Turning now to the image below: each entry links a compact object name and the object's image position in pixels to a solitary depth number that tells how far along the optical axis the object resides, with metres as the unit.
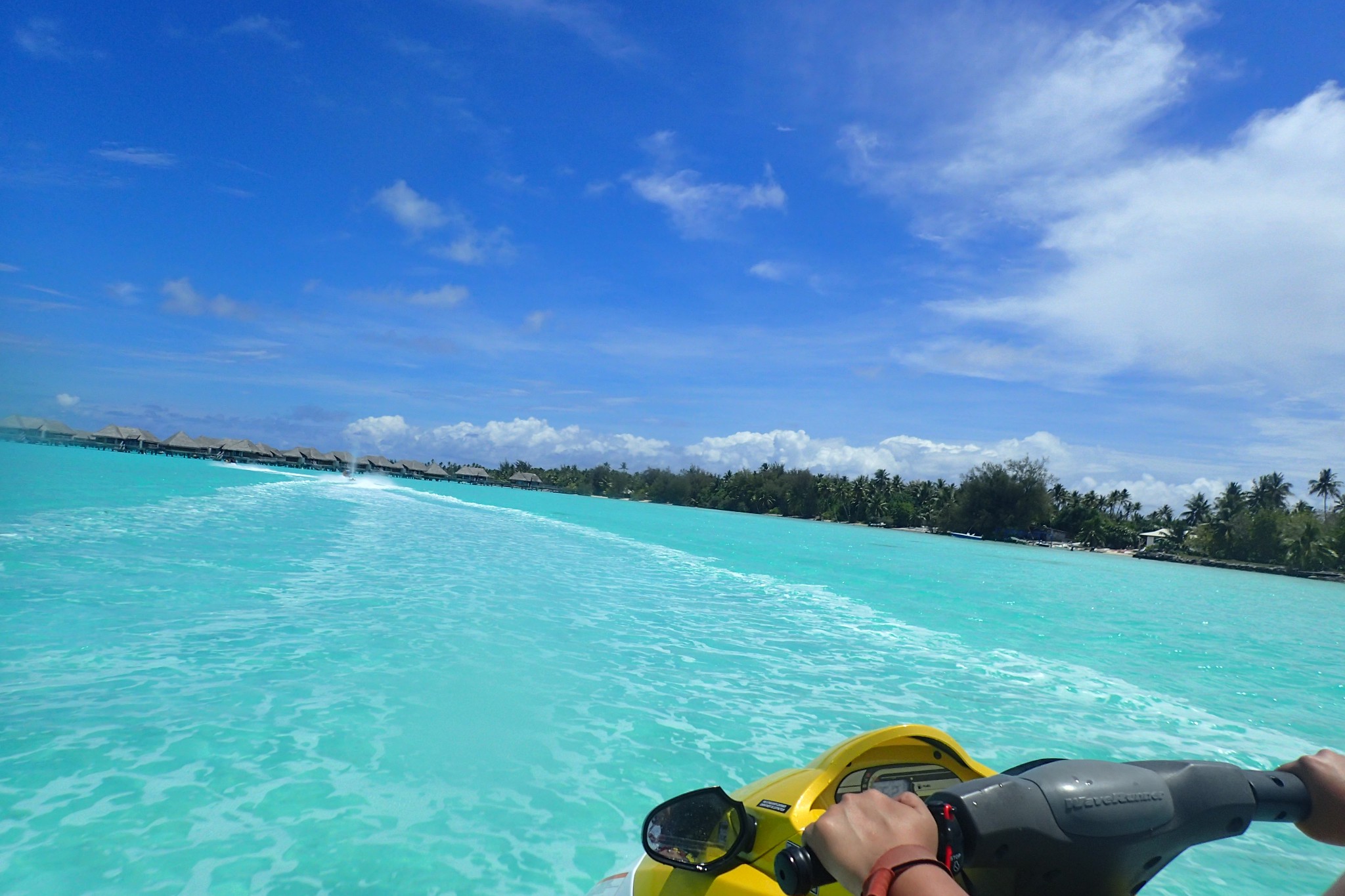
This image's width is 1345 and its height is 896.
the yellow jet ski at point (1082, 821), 1.21
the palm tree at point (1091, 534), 91.19
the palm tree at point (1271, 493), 84.81
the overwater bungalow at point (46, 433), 86.07
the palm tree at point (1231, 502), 78.00
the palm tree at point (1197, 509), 93.19
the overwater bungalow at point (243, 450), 132.00
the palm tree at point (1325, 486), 86.06
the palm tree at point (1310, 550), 69.12
